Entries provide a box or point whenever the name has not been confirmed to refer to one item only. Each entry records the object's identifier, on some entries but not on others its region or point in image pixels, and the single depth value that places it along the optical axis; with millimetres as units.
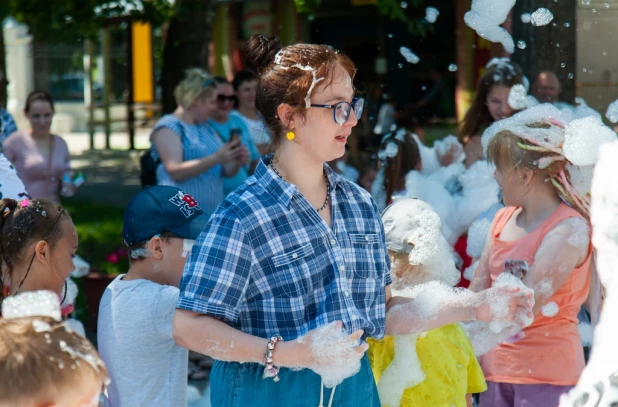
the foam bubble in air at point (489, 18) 4441
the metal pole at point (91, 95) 17964
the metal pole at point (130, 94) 16750
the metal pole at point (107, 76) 17606
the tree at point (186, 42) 8500
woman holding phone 5164
